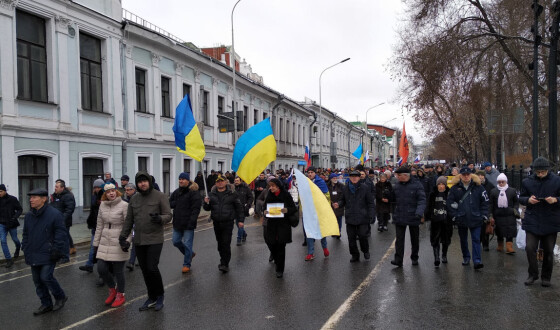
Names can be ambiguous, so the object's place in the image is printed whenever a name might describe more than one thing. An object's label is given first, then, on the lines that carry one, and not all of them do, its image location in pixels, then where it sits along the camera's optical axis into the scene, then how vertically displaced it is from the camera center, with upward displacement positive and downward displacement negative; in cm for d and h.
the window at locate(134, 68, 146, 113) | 2003 +354
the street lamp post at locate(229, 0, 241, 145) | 2225 +517
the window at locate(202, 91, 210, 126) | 2590 +340
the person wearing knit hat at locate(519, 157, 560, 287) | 657 -82
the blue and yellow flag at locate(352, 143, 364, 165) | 3045 +68
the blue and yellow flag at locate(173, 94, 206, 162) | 1027 +79
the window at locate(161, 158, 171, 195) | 2202 -28
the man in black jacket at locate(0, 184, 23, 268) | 945 -91
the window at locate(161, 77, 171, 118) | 2192 +342
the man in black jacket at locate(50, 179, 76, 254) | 945 -65
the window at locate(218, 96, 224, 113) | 2814 +393
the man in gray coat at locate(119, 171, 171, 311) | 594 -85
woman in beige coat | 622 -99
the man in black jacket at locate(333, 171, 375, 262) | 869 -93
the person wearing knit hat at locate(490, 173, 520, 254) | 905 -98
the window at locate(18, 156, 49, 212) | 1409 -9
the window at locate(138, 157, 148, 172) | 2000 +26
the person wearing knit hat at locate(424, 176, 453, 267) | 845 -107
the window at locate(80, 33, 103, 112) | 1686 +370
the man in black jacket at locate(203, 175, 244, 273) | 816 -83
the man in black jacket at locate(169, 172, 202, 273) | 805 -81
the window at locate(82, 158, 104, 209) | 1672 -14
